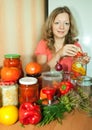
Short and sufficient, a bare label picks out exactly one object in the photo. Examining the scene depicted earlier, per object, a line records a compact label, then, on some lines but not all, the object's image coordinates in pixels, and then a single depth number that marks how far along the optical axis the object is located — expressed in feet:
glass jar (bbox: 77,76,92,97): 3.12
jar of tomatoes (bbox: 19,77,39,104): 2.79
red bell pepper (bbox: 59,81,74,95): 2.97
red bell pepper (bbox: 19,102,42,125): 2.43
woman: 4.33
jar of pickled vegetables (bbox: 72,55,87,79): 3.50
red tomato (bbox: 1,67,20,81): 2.90
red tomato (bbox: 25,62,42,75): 3.16
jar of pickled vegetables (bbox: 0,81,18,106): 2.76
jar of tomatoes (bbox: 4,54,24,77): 3.17
